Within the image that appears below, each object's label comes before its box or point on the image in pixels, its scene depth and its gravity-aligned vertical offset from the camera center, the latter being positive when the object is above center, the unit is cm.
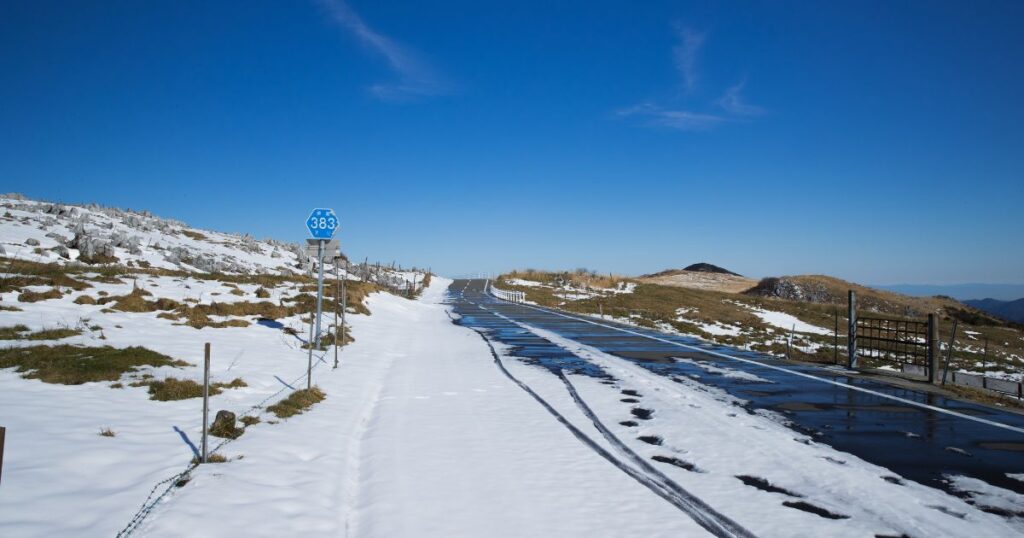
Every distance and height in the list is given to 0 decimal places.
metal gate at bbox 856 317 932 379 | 1215 -175
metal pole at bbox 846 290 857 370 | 1383 -95
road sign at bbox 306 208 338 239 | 1348 +142
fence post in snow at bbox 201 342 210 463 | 557 -130
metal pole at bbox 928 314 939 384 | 1136 -102
